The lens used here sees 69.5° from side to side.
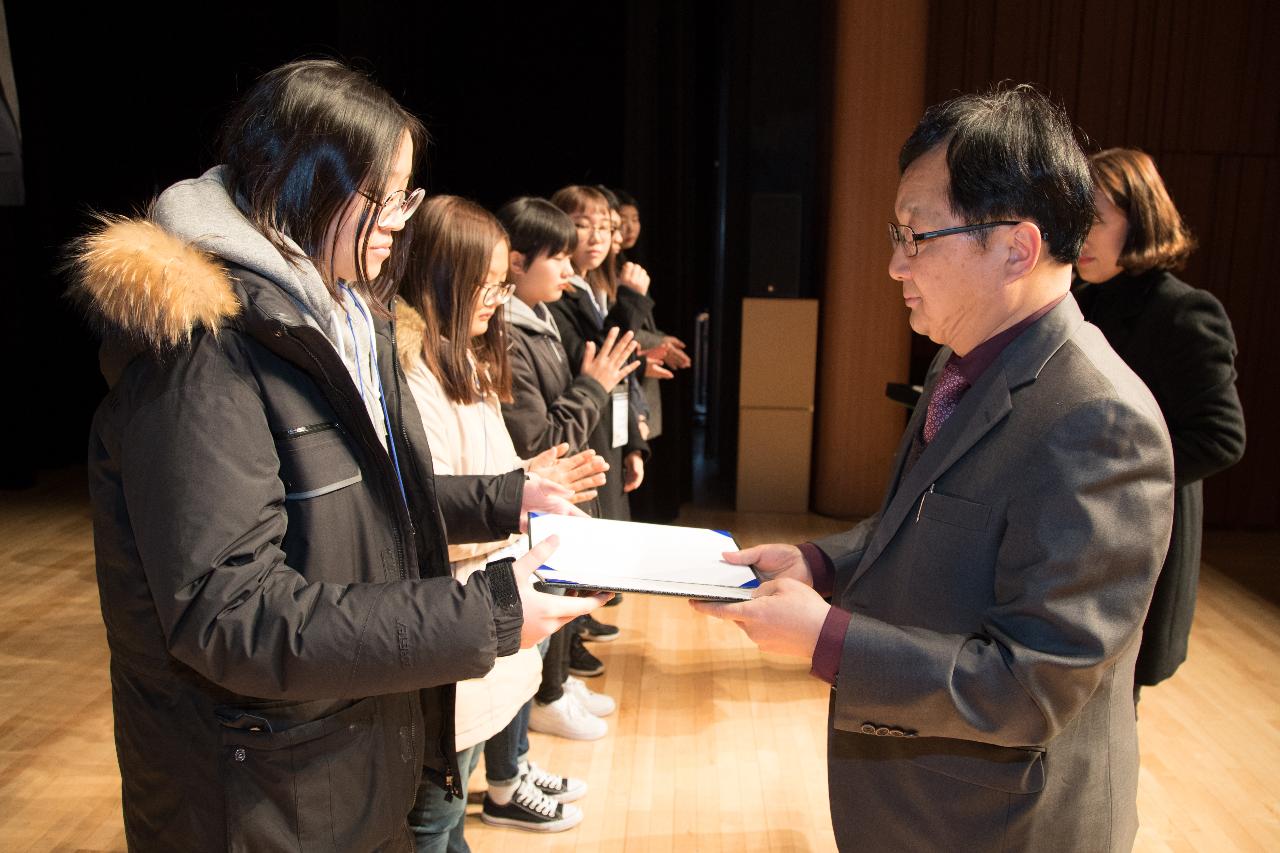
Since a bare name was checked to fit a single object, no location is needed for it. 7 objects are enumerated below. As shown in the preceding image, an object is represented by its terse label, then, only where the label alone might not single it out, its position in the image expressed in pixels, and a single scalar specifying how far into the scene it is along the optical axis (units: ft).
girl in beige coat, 6.15
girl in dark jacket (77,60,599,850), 3.32
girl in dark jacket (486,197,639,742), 8.71
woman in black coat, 7.50
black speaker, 19.11
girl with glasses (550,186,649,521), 10.57
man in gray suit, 3.38
